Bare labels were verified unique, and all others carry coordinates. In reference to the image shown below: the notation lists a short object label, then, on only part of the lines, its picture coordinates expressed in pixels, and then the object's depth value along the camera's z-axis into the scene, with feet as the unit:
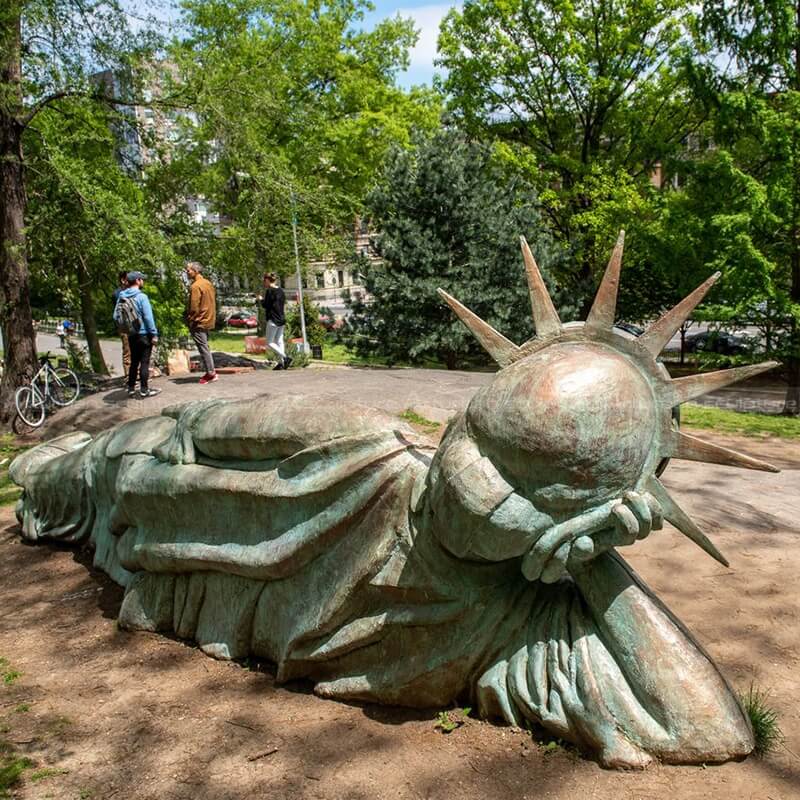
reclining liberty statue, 9.12
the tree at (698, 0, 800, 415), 42.75
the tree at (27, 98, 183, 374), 34.12
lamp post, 41.84
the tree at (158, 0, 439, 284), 46.44
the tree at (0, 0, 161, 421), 33.58
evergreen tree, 45.78
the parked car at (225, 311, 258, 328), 130.41
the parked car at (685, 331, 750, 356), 48.32
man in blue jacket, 30.42
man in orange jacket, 33.88
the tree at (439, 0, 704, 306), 62.08
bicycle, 35.99
